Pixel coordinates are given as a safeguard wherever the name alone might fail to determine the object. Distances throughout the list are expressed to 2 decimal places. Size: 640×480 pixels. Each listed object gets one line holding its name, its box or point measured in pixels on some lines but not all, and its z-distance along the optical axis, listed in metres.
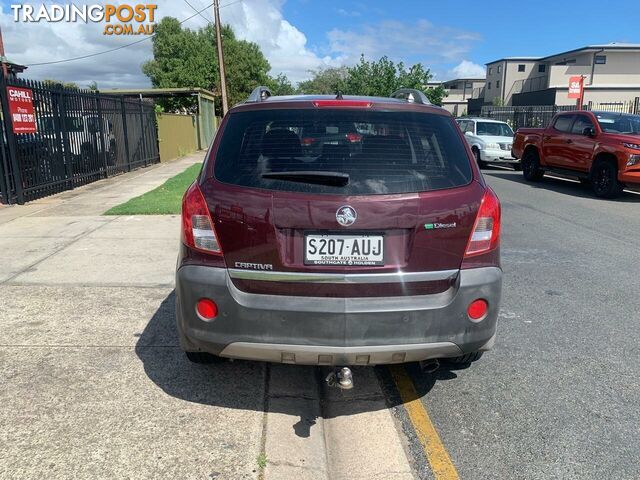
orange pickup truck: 11.16
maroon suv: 2.74
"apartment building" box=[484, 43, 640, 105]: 42.50
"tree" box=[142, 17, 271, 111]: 48.62
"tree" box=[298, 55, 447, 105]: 35.31
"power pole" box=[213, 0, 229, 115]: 27.18
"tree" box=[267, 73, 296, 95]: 88.01
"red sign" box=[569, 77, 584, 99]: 21.70
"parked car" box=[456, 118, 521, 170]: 18.53
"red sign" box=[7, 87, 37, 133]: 9.62
